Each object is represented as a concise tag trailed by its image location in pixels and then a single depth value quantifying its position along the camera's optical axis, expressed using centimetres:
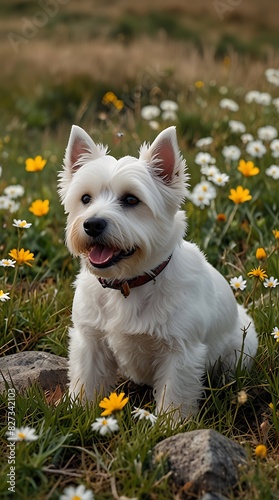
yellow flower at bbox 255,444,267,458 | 289
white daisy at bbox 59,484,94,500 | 265
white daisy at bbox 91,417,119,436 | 299
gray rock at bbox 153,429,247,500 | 288
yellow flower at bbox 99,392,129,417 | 298
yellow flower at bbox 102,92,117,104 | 742
